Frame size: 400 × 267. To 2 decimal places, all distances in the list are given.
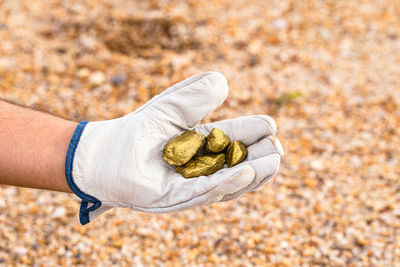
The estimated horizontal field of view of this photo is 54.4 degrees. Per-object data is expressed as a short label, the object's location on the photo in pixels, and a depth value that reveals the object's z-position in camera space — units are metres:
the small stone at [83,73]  3.85
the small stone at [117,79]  3.83
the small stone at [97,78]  3.81
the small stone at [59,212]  2.85
